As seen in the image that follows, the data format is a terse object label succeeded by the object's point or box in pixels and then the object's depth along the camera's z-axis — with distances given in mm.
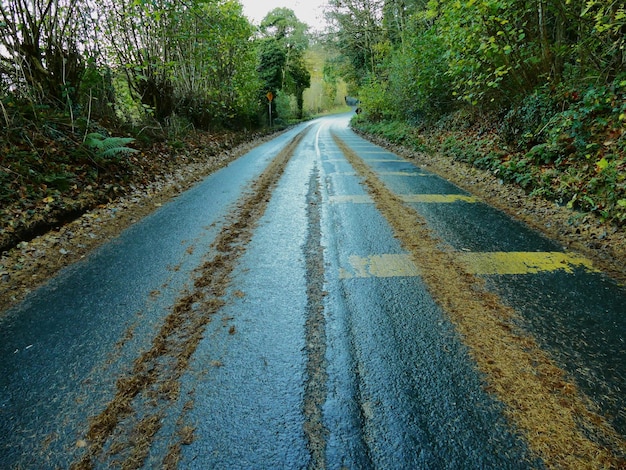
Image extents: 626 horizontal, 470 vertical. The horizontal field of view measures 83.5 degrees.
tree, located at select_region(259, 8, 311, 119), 26797
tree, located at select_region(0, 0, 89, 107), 5191
